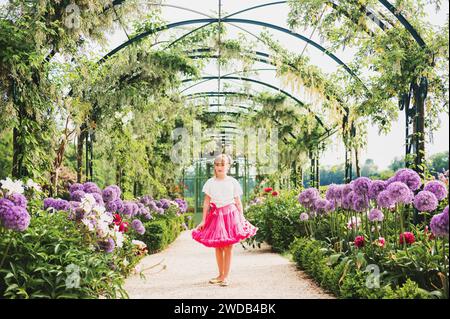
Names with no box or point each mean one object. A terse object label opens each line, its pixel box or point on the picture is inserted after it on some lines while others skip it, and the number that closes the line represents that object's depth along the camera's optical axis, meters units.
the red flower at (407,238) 3.99
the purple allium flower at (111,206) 5.79
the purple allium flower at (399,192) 3.78
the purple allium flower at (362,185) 4.32
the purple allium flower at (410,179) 4.06
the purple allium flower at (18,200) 3.43
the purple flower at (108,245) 4.12
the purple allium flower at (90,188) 5.56
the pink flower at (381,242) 4.09
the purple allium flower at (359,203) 4.50
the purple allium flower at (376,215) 4.31
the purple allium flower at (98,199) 5.01
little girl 4.72
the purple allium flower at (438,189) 3.76
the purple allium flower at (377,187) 4.24
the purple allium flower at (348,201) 4.68
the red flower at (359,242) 4.23
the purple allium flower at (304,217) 6.38
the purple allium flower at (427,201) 3.57
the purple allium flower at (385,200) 3.85
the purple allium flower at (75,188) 5.59
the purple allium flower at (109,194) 5.74
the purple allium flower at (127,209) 6.37
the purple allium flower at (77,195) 5.18
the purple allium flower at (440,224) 2.78
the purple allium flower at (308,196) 6.25
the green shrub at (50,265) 3.31
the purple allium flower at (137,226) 5.91
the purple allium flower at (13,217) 3.19
